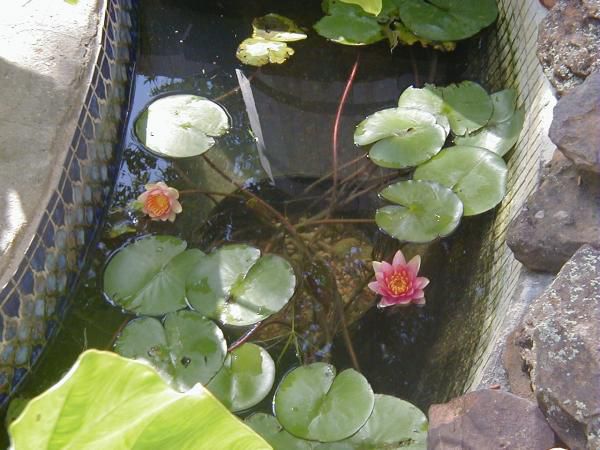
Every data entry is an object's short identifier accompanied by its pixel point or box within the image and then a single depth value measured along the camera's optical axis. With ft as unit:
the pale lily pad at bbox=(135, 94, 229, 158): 6.20
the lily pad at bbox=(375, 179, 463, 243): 5.56
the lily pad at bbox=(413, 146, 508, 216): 5.68
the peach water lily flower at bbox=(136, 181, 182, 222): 5.68
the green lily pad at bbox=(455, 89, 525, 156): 6.05
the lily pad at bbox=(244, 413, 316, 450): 4.55
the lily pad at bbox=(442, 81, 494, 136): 6.20
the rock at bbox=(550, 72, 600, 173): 4.11
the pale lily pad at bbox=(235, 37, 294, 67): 6.97
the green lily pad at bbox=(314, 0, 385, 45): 7.11
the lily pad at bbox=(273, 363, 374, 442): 4.51
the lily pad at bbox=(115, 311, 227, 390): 4.83
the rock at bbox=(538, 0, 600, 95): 5.07
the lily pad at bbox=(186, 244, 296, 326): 5.14
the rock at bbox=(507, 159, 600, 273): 4.46
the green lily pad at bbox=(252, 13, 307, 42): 7.16
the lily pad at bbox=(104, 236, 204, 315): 5.28
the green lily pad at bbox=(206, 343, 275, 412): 4.83
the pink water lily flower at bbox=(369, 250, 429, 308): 5.28
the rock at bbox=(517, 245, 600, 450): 3.55
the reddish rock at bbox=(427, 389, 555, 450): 3.84
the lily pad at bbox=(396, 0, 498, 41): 6.98
